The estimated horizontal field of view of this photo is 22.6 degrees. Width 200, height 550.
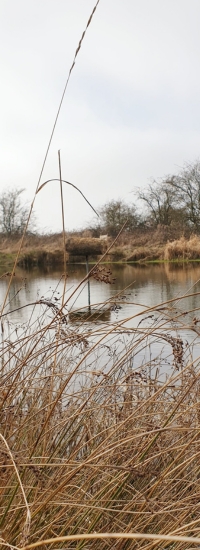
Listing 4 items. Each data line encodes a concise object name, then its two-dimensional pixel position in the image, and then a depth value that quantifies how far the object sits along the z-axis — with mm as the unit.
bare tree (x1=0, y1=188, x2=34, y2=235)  34250
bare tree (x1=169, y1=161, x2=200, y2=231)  28703
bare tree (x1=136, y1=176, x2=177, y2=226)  30219
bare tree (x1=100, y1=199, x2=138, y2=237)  31456
